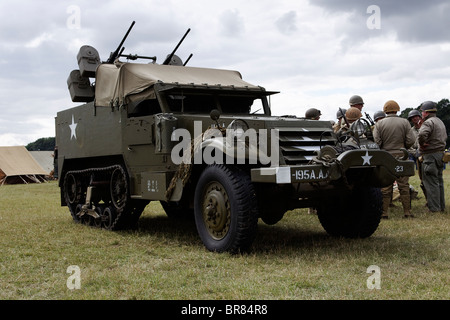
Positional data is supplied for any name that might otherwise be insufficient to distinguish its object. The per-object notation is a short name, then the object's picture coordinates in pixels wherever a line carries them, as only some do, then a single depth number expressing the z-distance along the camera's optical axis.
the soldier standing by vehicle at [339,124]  9.24
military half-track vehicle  5.36
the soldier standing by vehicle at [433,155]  8.83
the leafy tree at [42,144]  71.47
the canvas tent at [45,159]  31.04
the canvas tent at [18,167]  25.28
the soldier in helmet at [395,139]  8.23
